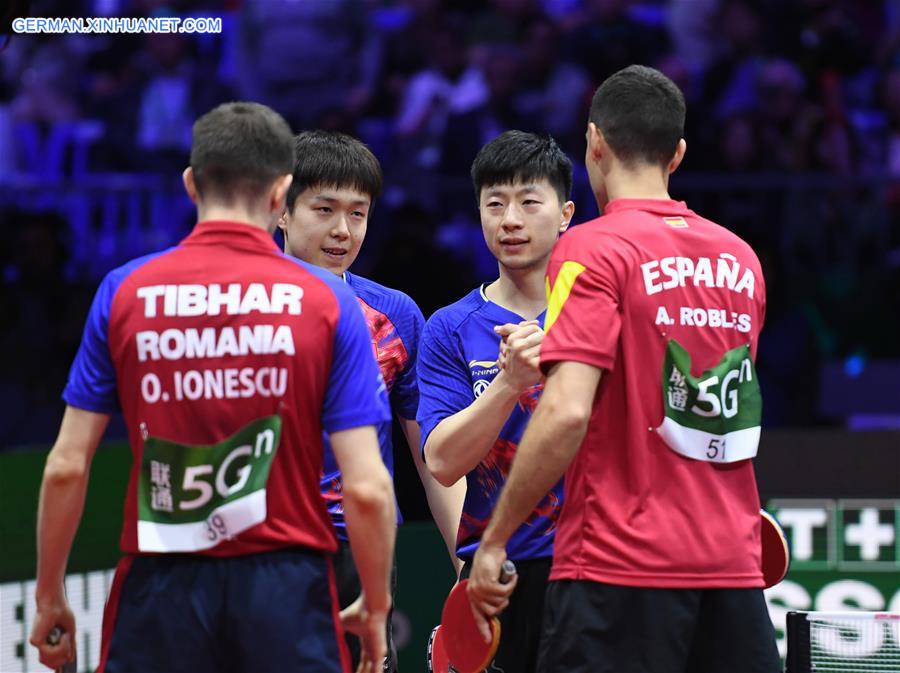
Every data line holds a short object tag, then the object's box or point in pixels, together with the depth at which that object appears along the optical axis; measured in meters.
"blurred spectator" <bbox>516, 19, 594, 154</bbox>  17.92
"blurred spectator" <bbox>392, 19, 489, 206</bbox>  17.75
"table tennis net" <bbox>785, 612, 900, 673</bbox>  7.79
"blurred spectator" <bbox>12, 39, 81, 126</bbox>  17.80
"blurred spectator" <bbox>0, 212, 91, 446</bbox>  16.34
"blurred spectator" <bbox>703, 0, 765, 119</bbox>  17.97
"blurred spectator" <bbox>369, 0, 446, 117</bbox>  18.42
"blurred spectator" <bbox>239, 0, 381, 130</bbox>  17.70
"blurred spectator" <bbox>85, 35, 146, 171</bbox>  17.44
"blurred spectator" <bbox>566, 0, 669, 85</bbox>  18.23
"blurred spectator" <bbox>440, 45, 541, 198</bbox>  17.45
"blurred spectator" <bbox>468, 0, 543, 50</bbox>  18.62
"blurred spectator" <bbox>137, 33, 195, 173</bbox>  17.36
